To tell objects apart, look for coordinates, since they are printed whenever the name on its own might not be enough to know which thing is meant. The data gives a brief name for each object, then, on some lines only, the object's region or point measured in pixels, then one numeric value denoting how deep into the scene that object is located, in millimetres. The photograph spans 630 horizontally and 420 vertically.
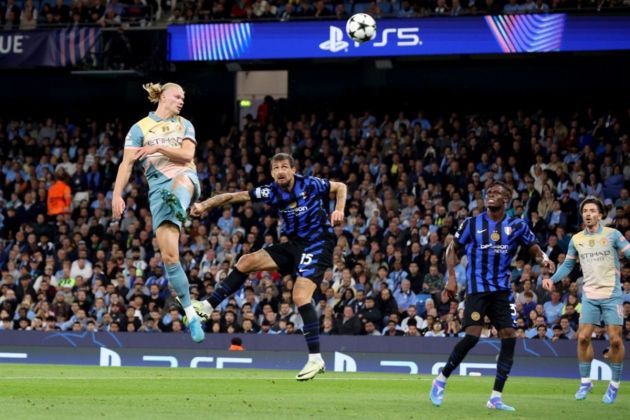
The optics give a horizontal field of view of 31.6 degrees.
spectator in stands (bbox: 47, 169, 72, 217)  28422
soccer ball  22344
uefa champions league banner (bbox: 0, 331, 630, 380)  20438
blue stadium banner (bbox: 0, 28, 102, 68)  28594
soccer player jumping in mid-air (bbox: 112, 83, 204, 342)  12227
